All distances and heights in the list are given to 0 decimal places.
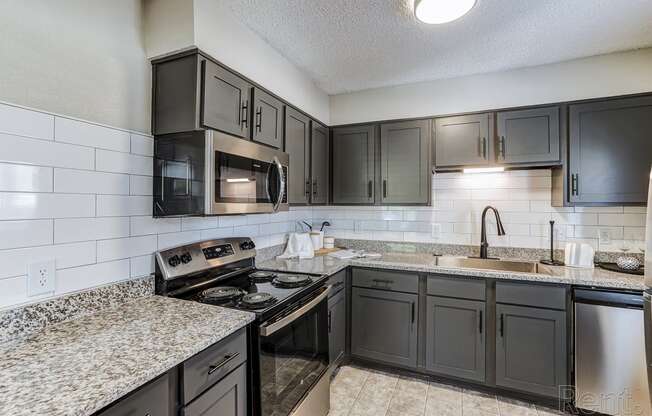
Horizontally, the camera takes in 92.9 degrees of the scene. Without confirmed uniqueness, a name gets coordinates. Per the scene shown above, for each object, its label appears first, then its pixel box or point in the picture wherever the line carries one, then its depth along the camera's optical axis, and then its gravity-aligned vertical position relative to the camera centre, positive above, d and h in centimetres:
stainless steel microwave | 148 +17
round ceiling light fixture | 154 +102
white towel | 262 -32
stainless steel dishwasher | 179 -85
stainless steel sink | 245 -45
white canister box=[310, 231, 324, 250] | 286 -28
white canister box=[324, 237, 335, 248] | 305 -32
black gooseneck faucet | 255 -22
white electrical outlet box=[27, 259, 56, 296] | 117 -26
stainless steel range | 137 -51
